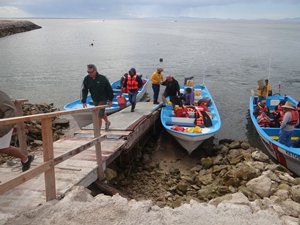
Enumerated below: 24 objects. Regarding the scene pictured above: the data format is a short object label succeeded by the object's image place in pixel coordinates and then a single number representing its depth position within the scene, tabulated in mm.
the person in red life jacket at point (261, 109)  9979
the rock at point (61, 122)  11305
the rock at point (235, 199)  3900
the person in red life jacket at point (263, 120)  9446
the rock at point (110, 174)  5834
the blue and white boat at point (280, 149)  7463
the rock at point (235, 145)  9064
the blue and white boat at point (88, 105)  9974
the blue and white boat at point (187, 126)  8161
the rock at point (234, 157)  7820
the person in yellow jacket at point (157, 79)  10331
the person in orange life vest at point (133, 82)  9094
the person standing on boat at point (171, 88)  9704
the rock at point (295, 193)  4902
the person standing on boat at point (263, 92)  11861
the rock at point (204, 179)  6790
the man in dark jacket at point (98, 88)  6295
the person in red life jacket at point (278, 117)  9311
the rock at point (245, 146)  9006
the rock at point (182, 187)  6422
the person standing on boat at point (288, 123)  7363
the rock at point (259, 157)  7598
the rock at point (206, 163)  7756
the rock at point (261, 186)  5321
